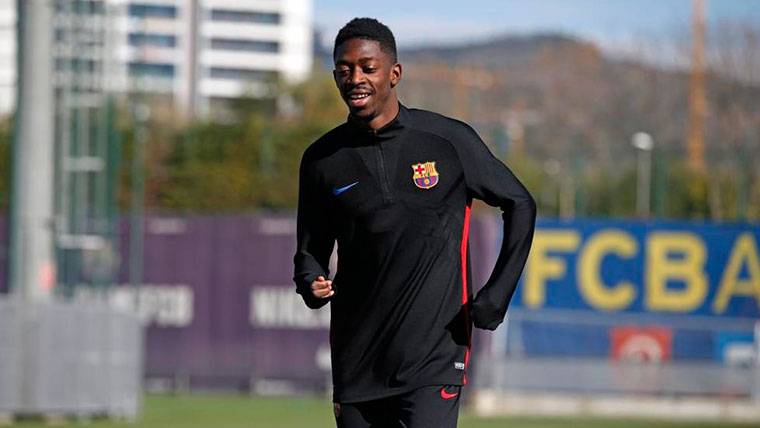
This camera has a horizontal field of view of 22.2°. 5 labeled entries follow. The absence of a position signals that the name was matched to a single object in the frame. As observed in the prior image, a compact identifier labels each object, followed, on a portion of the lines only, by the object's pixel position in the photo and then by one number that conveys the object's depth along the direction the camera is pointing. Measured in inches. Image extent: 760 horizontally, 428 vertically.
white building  5103.3
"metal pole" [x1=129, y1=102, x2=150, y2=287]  1243.0
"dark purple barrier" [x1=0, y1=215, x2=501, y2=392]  1251.8
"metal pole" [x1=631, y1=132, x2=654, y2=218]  1432.1
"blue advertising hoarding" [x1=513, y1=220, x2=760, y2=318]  1162.6
